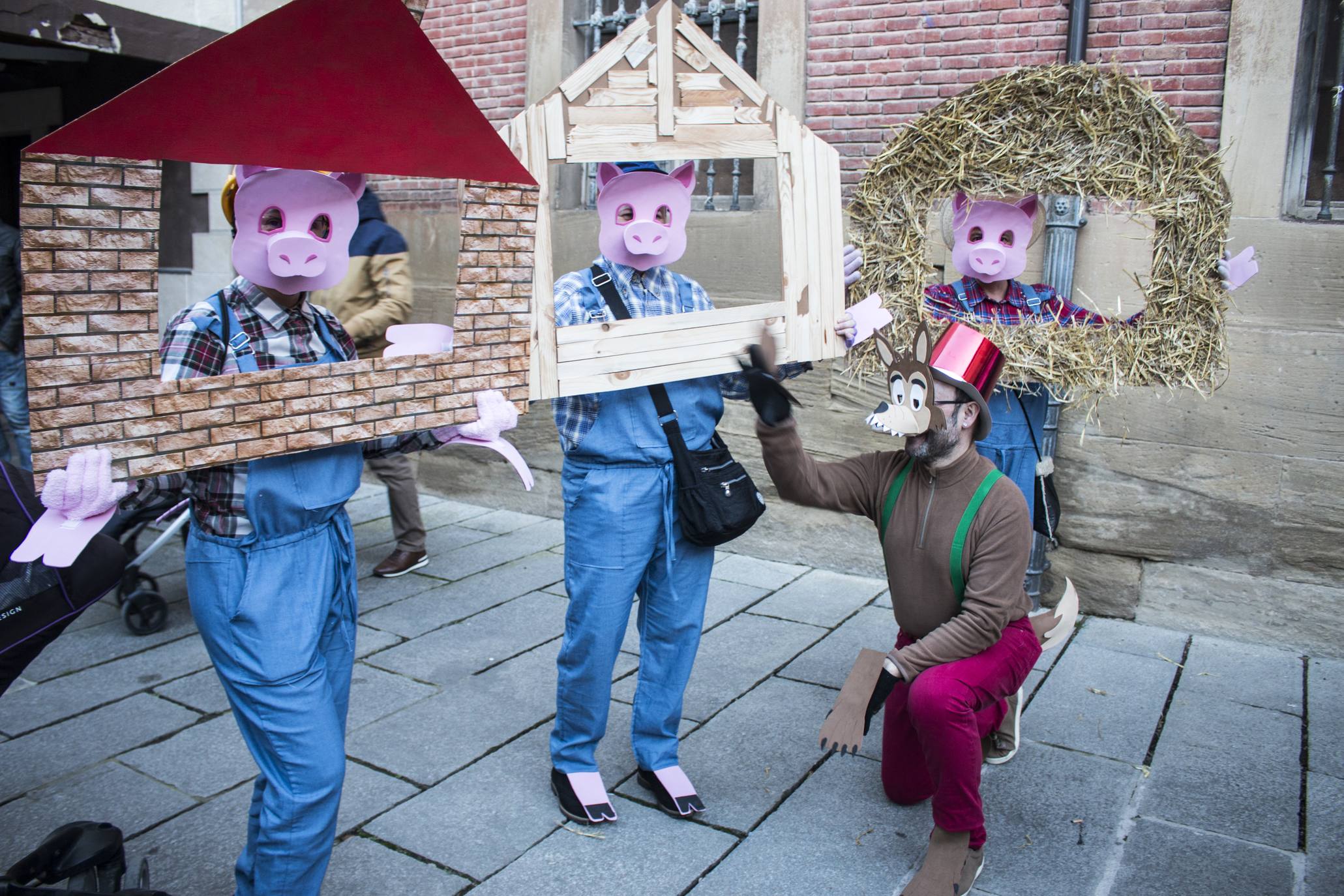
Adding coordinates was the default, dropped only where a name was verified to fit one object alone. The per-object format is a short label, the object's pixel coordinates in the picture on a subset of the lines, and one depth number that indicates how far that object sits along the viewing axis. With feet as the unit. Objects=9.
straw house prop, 11.14
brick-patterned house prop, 5.86
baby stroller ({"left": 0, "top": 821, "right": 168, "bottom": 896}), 7.78
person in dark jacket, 17.48
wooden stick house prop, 8.46
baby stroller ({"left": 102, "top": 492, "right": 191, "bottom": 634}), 14.93
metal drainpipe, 15.46
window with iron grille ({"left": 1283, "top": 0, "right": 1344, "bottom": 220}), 14.66
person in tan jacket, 16.05
